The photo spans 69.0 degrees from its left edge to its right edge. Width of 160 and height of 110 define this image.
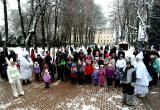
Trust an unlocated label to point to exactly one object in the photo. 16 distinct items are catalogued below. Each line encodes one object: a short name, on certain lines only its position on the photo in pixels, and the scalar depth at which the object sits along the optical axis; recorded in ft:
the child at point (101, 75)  19.71
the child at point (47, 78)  19.30
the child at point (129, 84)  14.74
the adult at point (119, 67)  19.07
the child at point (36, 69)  21.76
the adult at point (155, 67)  19.73
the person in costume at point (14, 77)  17.27
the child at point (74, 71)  20.43
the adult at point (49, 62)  22.04
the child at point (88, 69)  20.45
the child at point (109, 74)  19.39
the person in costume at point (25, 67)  20.58
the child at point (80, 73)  20.37
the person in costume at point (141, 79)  15.79
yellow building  191.24
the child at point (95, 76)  19.92
